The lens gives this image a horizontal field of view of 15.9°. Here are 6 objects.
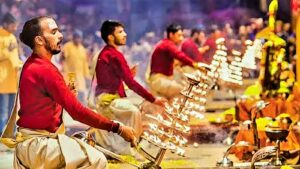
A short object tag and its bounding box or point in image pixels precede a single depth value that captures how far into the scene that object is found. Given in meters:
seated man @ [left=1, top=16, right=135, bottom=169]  6.72
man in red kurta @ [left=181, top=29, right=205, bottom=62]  15.50
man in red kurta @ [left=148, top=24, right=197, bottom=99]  12.90
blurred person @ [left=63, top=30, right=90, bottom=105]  14.42
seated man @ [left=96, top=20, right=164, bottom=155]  9.97
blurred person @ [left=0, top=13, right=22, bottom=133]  12.53
